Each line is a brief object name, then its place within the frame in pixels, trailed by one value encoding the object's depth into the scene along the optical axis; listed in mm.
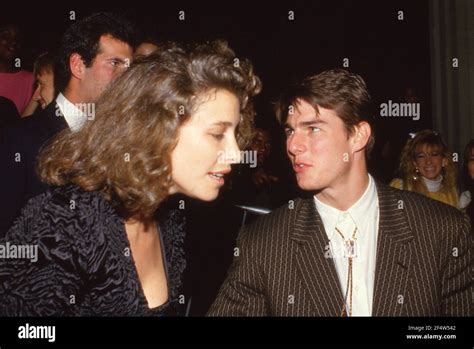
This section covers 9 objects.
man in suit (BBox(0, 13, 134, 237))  1521
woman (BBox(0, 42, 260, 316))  1216
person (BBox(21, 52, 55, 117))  1928
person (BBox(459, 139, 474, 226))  1845
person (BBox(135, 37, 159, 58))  2004
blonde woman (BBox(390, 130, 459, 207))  1873
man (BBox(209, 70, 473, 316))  1385
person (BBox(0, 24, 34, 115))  1888
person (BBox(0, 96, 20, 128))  1834
